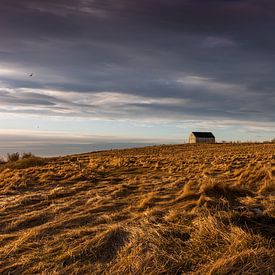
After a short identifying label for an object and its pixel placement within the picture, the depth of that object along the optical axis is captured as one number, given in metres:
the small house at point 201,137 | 50.86
